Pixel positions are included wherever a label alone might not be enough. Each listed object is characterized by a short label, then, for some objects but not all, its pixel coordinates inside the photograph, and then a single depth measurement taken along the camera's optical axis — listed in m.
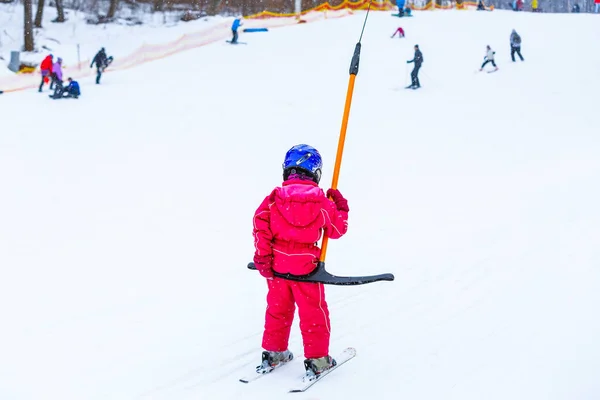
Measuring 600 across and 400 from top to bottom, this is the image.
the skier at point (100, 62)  23.73
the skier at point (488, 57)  24.88
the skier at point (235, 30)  31.00
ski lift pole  4.83
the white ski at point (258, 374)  4.73
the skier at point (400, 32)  31.19
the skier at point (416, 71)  22.94
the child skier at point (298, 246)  4.55
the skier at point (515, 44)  25.92
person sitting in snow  21.31
